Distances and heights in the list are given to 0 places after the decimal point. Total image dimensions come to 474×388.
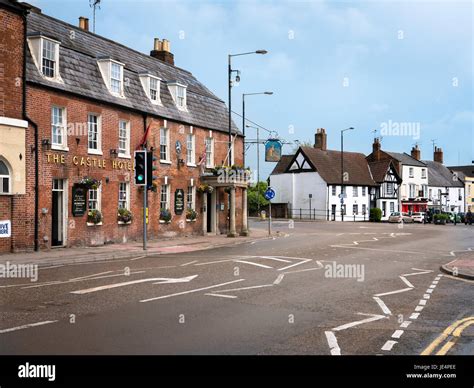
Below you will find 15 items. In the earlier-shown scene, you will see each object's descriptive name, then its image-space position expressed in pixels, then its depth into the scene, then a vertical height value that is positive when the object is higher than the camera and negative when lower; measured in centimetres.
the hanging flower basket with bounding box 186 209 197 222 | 3140 -117
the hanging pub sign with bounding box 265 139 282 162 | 3644 +302
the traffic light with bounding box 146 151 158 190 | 2256 +112
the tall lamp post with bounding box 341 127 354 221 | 6160 +83
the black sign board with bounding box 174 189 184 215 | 3020 -35
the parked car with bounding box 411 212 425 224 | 6450 -261
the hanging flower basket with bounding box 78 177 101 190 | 2311 +51
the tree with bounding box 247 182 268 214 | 7969 -91
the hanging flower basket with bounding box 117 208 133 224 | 2578 -101
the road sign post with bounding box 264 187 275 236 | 3612 +6
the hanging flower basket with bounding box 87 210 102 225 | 2381 -97
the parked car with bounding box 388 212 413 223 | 6182 -259
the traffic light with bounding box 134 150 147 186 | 2242 +115
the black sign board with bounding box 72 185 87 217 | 2300 -23
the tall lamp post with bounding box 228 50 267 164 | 3206 +701
